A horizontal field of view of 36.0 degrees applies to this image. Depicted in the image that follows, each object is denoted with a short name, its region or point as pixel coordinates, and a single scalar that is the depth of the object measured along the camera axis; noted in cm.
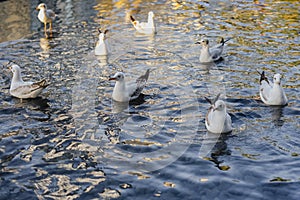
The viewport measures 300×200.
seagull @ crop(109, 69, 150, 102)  1189
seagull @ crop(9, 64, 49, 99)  1186
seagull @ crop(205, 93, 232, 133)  970
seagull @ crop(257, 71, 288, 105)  1123
